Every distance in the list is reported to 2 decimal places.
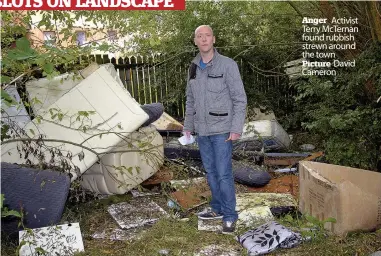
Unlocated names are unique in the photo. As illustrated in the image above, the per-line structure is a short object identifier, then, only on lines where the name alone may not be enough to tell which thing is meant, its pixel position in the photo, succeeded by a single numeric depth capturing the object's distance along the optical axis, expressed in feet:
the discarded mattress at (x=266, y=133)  19.36
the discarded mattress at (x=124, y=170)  13.69
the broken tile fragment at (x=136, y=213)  12.80
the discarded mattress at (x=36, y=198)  11.52
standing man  11.50
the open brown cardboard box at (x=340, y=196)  10.91
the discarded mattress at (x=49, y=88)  14.87
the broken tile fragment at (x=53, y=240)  10.73
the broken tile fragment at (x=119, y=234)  12.01
